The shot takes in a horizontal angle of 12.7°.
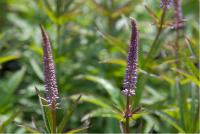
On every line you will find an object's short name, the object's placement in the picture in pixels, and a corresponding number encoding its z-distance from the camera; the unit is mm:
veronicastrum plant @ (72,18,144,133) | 1537
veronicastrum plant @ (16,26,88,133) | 1548
